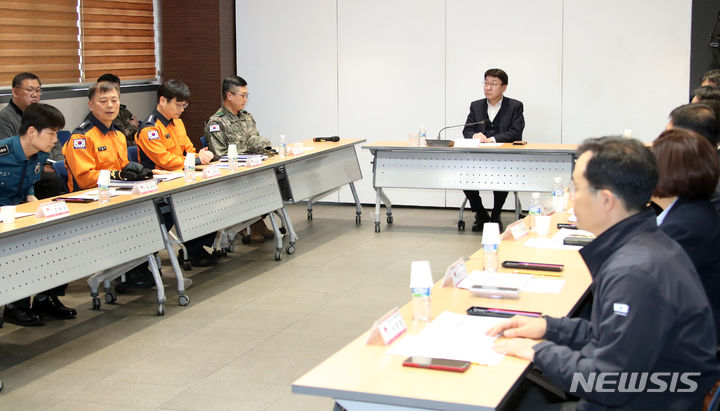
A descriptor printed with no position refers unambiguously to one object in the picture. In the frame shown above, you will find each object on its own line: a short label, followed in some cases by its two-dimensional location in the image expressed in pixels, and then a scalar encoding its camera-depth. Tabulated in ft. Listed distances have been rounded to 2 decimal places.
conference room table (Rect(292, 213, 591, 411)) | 6.13
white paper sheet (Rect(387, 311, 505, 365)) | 6.96
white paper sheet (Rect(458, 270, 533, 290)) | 9.20
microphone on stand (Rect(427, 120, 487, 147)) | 22.67
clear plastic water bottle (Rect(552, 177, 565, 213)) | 14.23
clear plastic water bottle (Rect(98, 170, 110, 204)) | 14.68
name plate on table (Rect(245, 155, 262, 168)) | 19.47
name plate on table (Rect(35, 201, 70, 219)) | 13.21
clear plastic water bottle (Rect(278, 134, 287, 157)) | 21.30
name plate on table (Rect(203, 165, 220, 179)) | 17.56
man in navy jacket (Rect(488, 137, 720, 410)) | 5.89
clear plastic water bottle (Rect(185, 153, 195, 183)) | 17.04
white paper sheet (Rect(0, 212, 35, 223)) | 13.56
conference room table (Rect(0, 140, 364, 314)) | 12.85
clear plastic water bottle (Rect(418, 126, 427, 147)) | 23.16
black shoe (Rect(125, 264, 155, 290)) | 18.16
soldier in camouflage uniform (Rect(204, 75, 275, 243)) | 21.22
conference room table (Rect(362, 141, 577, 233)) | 21.94
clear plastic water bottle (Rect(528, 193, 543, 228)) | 12.85
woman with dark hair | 7.73
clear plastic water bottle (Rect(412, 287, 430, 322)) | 8.00
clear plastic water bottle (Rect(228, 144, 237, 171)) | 18.71
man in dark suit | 23.67
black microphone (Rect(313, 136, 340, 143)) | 24.49
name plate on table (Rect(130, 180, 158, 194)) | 15.44
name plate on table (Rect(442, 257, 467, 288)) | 9.15
